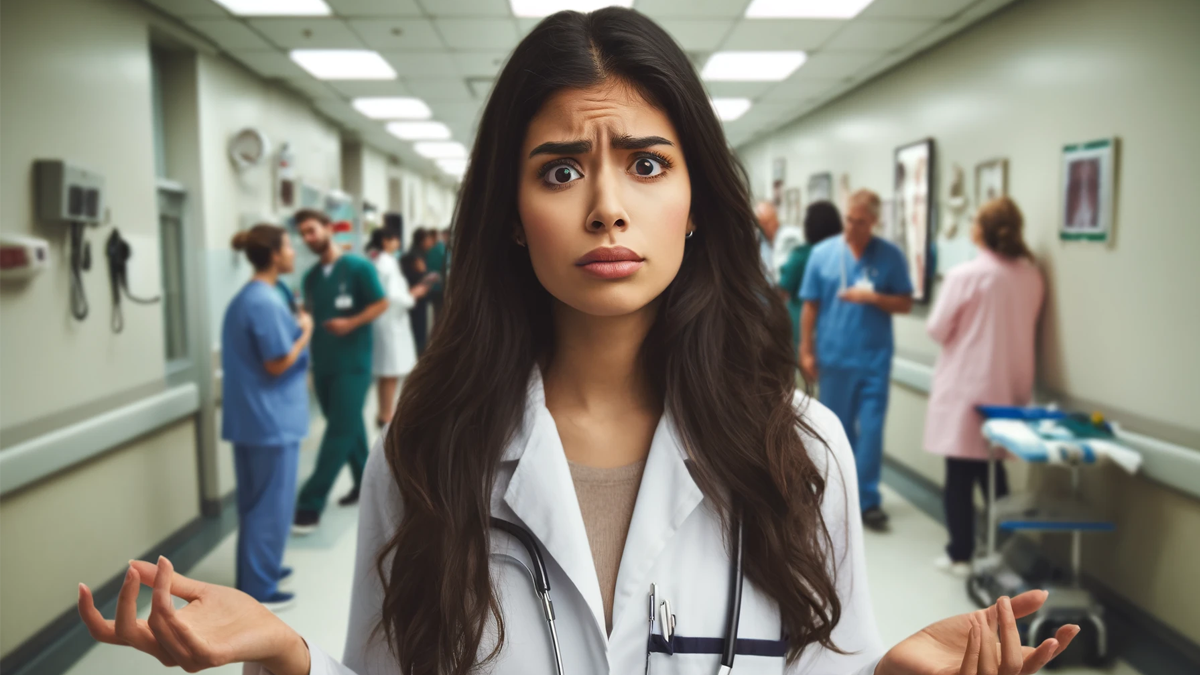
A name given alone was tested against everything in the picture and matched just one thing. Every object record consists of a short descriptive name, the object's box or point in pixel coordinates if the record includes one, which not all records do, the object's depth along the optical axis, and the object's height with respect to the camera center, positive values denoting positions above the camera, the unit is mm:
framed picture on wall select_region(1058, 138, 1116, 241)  3080 +268
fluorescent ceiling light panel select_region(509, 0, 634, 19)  4094 +1331
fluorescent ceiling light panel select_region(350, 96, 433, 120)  6660 +1354
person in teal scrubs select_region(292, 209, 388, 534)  3801 -410
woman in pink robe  3244 -380
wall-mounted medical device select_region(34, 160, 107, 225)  2836 +262
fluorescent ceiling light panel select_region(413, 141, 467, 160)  9586 +1428
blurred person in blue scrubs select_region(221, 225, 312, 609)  2918 -536
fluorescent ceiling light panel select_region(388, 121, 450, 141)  8031 +1388
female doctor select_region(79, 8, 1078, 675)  848 -217
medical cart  2637 -892
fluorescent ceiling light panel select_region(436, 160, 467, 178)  11766 +1480
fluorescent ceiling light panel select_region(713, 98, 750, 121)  6953 +1389
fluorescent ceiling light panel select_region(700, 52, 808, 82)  5230 +1345
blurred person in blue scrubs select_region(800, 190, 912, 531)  3689 -323
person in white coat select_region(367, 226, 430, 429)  5121 -513
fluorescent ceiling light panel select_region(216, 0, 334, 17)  3939 +1289
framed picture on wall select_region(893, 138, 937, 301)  4852 +335
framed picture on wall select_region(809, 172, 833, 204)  6969 +656
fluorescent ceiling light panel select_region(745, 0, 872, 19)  4102 +1321
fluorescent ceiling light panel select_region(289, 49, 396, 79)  5000 +1314
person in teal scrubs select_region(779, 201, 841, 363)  4191 +106
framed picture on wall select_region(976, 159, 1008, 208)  3945 +396
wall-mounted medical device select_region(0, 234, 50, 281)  2584 +23
